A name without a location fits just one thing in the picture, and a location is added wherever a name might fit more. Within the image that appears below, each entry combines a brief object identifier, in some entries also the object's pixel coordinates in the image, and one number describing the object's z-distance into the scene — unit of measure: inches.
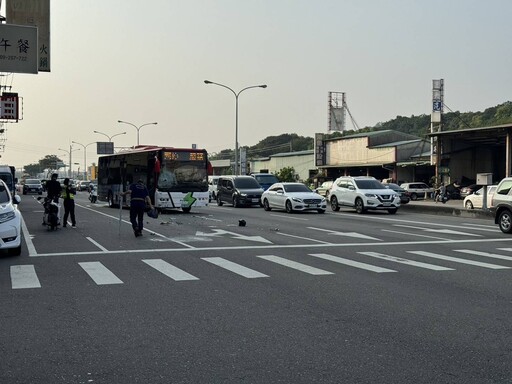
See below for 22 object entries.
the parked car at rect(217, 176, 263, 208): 1365.7
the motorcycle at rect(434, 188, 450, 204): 1736.0
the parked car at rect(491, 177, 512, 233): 714.2
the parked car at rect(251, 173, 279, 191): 1662.2
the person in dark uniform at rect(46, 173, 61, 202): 775.1
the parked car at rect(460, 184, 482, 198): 1895.9
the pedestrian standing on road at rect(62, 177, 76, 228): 780.6
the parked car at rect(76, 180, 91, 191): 3397.1
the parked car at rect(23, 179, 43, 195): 2603.6
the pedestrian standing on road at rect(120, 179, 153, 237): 681.6
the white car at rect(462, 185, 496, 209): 1291.8
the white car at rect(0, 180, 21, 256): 486.9
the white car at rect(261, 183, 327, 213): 1130.2
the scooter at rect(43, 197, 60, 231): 760.3
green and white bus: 1085.8
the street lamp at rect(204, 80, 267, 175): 2011.9
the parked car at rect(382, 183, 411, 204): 1487.8
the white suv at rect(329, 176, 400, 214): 1128.2
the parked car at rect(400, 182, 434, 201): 2000.5
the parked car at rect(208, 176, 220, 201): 1759.7
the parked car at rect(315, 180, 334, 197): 1956.2
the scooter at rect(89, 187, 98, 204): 1590.7
